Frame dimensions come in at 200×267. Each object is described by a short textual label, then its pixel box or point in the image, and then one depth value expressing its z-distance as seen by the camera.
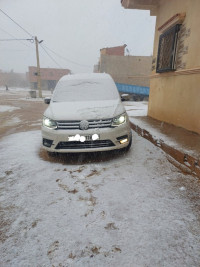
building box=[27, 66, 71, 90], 50.81
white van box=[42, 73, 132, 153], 3.10
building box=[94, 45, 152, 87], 24.43
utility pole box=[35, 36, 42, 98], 20.15
